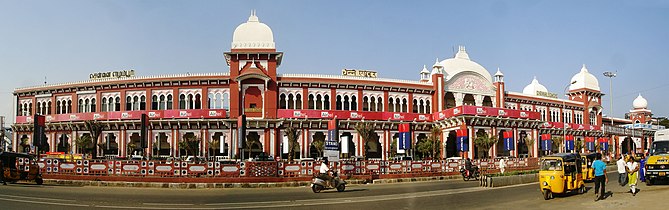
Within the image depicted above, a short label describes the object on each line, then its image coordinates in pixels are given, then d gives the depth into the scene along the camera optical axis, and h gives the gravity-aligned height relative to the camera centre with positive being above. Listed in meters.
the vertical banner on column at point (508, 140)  52.46 -0.86
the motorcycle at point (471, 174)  33.66 -2.61
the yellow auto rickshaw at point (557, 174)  19.58 -1.55
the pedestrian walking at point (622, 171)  22.67 -1.68
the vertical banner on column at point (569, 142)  65.50 -1.37
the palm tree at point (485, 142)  49.97 -0.98
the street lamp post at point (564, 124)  66.47 +0.81
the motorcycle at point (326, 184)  24.64 -2.33
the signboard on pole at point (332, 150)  31.09 -1.03
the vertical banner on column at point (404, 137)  42.44 -0.41
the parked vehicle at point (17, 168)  28.98 -1.80
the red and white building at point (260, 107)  50.78 +2.47
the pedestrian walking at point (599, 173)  19.12 -1.50
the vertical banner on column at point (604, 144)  68.99 -1.73
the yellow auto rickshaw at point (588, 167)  26.23 -1.75
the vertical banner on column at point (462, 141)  50.53 -0.88
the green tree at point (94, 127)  40.50 +0.52
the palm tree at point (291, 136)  46.23 -0.29
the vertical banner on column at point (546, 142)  58.19 -1.20
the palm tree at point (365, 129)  47.53 +0.26
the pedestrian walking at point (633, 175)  20.16 -1.65
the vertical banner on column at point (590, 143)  69.81 -1.67
